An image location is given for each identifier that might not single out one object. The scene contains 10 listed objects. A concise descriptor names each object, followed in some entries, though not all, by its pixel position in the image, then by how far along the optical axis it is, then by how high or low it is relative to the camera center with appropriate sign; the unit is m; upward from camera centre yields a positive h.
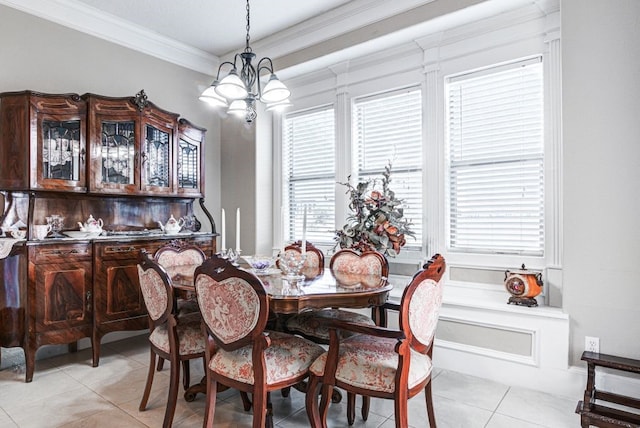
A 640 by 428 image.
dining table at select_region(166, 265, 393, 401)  1.93 -0.42
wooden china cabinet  2.97 +0.11
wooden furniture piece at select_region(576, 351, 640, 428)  2.15 -1.14
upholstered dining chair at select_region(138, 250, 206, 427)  2.18 -0.70
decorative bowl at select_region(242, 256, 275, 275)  2.68 -0.36
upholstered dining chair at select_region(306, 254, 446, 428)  1.79 -0.72
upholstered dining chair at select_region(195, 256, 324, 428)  1.80 -0.62
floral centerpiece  3.38 -0.10
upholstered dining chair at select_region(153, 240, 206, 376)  2.80 -0.39
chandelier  2.56 +0.83
